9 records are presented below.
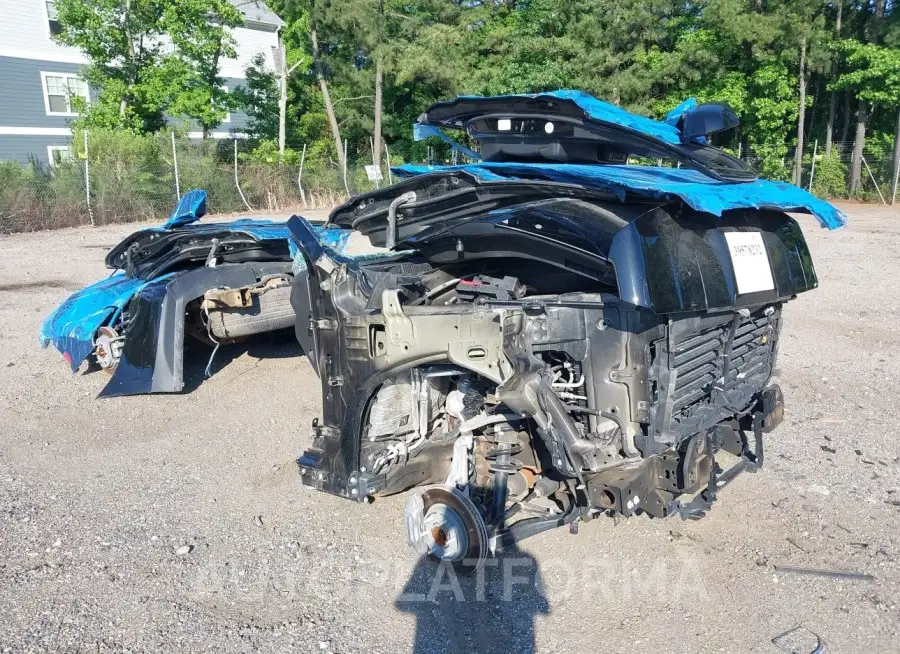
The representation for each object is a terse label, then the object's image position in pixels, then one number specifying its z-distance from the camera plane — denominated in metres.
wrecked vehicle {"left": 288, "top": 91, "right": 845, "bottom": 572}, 3.10
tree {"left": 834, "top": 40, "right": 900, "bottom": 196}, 25.38
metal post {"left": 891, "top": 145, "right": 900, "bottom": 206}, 24.26
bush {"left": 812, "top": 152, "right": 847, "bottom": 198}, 26.89
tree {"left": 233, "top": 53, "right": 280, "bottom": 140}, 31.61
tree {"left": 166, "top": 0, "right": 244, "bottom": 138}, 24.98
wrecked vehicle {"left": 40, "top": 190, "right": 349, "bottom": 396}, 5.60
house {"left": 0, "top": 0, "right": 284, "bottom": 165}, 26.41
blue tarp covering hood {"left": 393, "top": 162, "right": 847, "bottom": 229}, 3.05
